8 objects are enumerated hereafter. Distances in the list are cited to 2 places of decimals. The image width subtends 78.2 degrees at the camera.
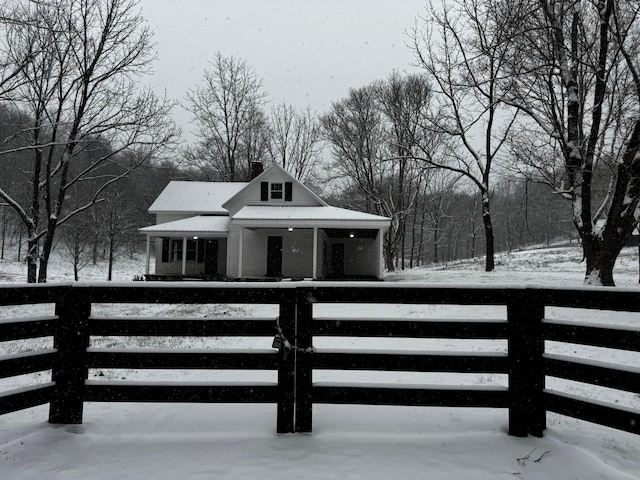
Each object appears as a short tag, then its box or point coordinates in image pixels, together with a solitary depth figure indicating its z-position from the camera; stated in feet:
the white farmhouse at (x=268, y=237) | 66.74
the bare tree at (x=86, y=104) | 57.06
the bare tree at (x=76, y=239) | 74.86
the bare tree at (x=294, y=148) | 128.88
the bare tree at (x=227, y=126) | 127.03
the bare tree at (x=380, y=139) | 100.99
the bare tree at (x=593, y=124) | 37.99
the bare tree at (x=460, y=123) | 68.43
